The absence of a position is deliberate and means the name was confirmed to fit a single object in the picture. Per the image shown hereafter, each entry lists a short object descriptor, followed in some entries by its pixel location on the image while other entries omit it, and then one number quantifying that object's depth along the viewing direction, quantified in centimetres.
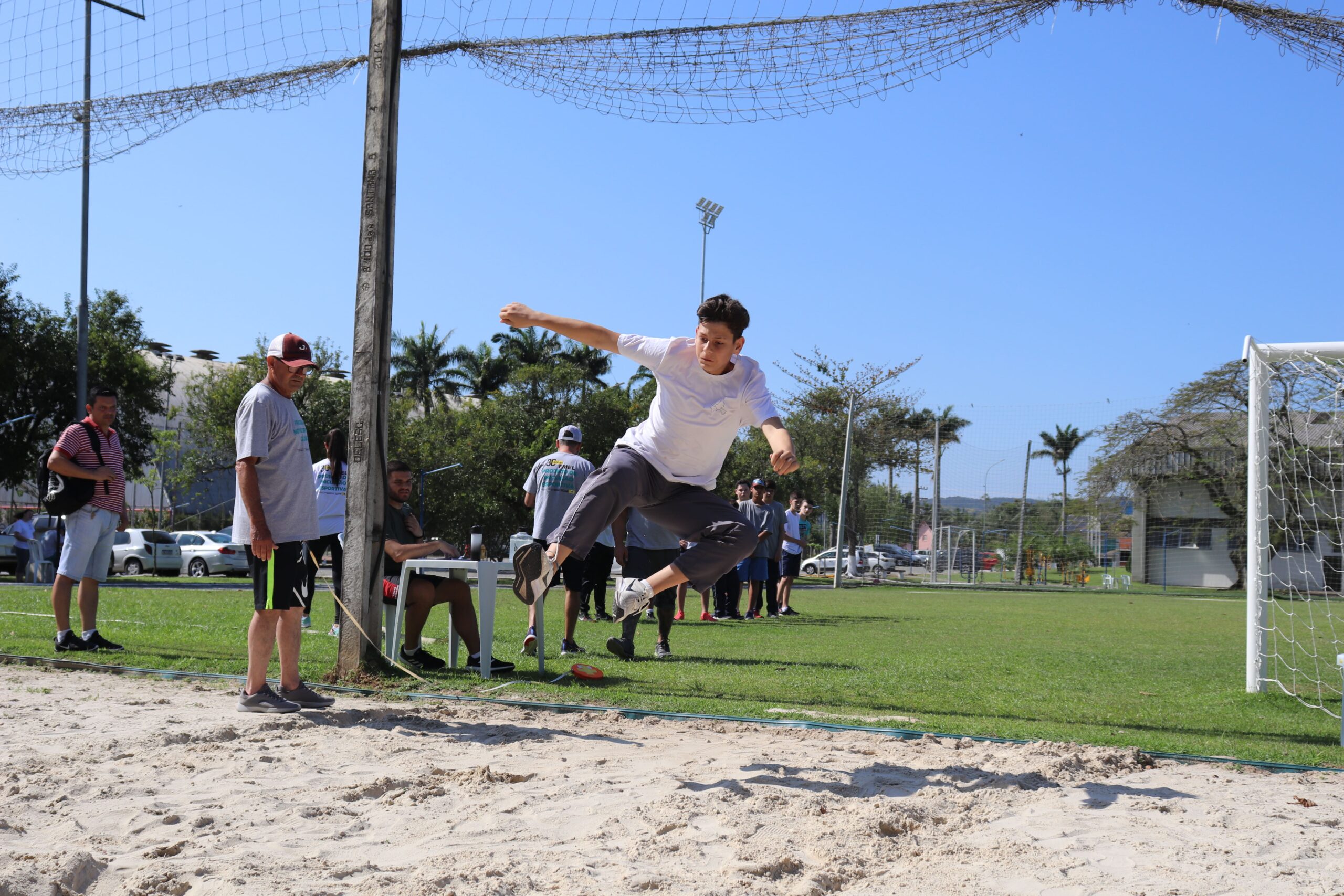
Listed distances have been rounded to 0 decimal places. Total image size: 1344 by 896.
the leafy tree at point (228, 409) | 4650
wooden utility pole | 650
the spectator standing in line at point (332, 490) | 910
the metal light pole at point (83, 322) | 2506
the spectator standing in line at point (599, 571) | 1070
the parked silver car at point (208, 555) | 3067
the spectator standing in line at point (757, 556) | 1360
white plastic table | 648
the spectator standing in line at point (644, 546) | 957
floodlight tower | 3747
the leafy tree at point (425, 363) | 6397
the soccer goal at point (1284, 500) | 703
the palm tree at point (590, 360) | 6366
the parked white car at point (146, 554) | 2933
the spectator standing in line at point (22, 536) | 2309
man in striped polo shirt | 755
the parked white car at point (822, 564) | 4494
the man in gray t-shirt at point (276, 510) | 518
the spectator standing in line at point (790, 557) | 1551
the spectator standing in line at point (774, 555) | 1391
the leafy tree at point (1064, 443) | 9056
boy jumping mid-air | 504
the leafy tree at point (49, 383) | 2991
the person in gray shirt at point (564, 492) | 826
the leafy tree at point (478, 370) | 6400
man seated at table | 685
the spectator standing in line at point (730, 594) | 1419
